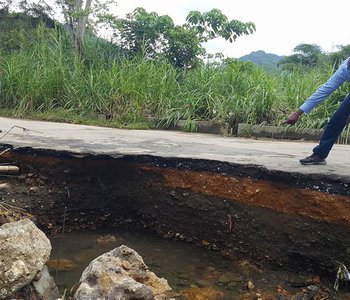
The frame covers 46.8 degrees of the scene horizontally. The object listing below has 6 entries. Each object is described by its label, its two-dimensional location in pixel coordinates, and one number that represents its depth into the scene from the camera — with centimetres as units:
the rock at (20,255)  236
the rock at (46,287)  252
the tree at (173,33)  909
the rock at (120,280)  227
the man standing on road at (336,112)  288
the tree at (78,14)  859
